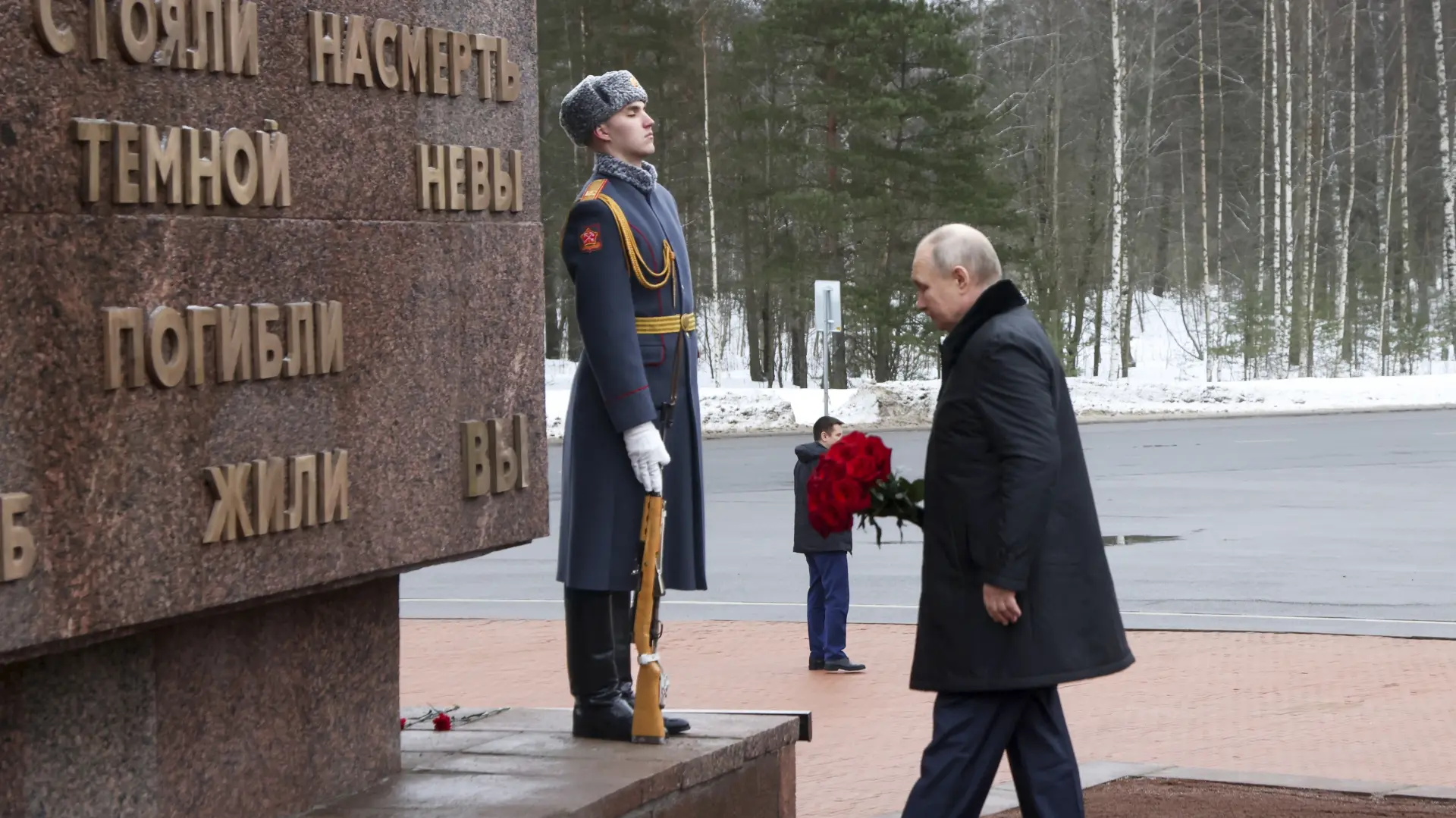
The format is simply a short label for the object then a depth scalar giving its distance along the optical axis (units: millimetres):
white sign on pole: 29531
